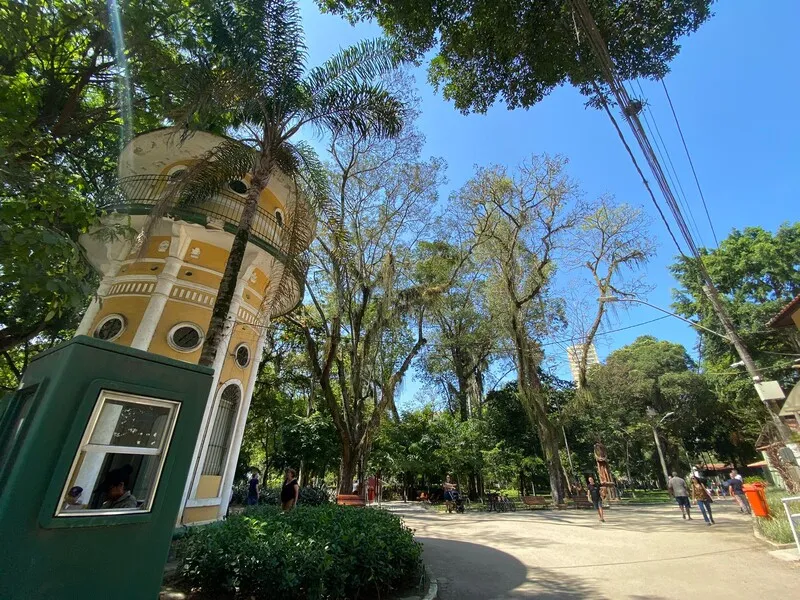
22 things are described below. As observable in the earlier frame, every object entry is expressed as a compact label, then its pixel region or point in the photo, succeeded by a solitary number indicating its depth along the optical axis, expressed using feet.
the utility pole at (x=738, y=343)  31.94
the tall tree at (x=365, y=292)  49.60
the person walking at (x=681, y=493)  43.09
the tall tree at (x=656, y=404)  115.96
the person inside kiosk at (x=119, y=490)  11.25
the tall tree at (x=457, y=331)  67.05
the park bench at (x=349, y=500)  40.78
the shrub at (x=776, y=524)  25.50
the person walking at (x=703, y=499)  38.52
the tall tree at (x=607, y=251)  70.23
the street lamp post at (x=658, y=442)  107.05
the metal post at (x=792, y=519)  21.83
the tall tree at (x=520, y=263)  69.92
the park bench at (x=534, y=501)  66.18
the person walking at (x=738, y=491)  49.22
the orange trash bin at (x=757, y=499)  30.49
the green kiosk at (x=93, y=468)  9.37
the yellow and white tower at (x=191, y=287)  31.78
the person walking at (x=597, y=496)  44.19
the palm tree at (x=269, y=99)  26.32
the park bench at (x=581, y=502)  61.16
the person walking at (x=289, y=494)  33.35
